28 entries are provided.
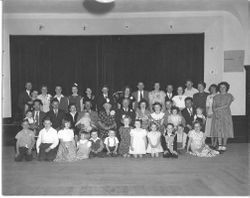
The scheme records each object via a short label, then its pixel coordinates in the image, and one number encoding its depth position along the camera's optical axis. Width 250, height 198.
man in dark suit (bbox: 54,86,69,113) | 8.05
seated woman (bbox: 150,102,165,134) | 7.43
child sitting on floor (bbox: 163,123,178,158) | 6.87
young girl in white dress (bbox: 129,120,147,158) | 6.88
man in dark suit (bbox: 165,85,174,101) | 8.48
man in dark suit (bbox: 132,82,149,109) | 8.42
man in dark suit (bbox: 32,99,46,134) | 7.44
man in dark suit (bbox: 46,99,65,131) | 7.39
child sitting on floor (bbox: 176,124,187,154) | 7.43
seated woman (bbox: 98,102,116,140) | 7.36
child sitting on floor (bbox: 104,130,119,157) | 7.01
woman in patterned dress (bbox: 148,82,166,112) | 8.31
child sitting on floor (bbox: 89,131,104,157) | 6.88
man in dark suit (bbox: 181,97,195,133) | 7.62
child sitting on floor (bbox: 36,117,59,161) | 6.66
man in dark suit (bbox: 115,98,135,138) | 7.48
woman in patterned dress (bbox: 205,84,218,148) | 8.16
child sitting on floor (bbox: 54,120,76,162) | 6.57
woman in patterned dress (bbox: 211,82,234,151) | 7.66
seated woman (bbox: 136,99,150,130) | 7.42
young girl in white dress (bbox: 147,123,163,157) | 6.97
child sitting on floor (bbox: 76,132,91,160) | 6.71
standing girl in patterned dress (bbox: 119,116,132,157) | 6.99
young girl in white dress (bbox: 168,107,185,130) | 7.51
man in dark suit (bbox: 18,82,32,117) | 8.45
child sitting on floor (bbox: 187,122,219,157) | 7.05
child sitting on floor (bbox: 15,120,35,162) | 6.64
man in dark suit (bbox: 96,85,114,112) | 7.94
